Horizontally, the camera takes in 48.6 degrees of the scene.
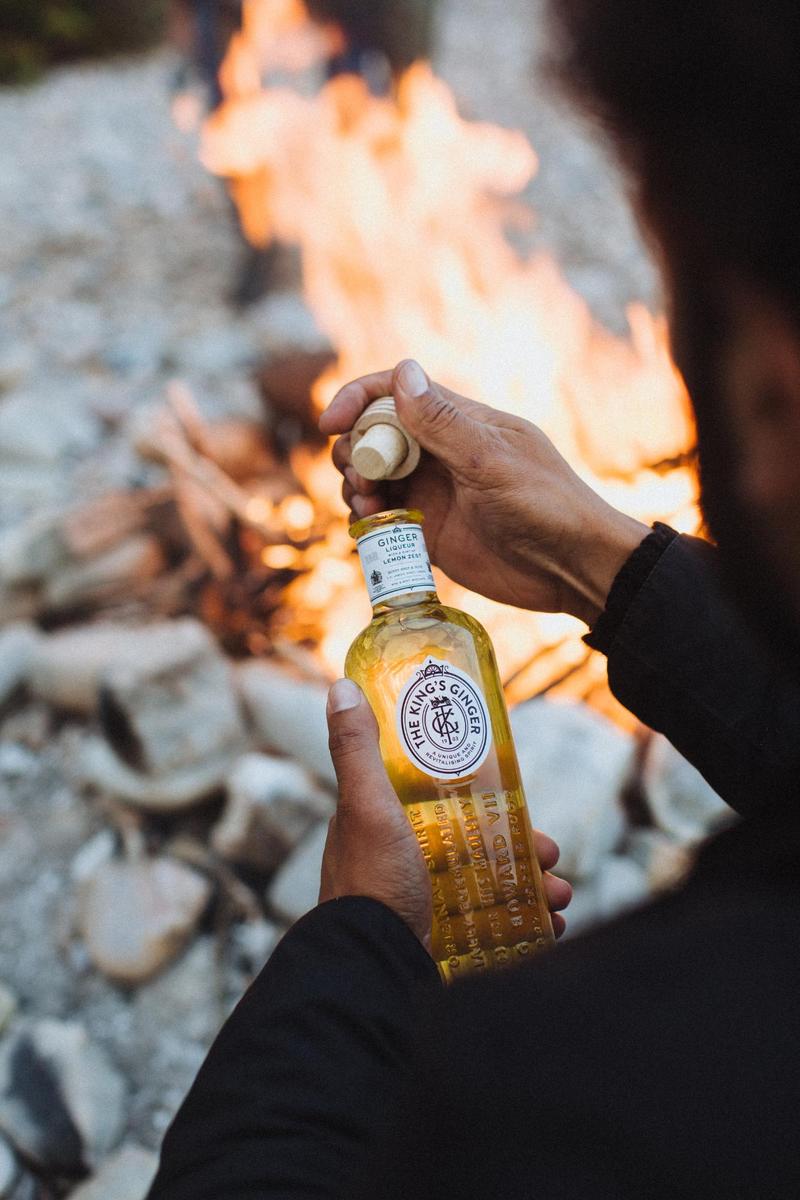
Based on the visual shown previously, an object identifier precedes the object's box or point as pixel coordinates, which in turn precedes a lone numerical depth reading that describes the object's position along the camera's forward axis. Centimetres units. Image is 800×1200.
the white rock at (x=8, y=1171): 167
